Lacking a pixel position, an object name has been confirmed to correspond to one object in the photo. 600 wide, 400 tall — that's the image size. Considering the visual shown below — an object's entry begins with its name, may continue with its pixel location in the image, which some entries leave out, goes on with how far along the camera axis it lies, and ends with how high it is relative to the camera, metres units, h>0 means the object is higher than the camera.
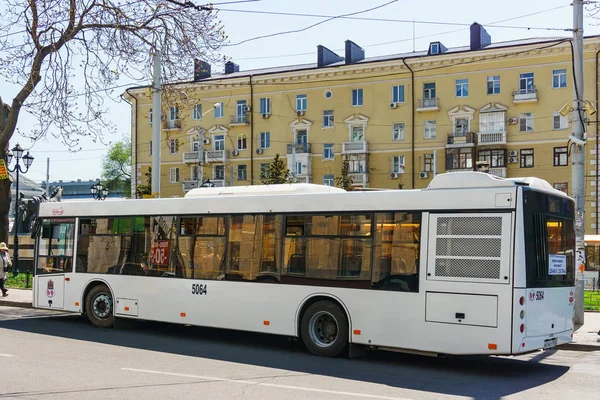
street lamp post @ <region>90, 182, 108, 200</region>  40.37 +2.76
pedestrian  21.25 -0.87
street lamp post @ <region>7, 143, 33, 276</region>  28.24 +3.15
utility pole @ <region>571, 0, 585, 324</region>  15.42 +2.19
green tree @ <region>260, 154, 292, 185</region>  51.91 +4.95
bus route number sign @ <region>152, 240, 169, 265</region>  14.16 -0.28
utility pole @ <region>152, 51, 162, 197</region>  21.02 +3.54
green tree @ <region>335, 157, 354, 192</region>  52.53 +4.71
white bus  10.19 -0.38
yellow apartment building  49.28 +9.68
